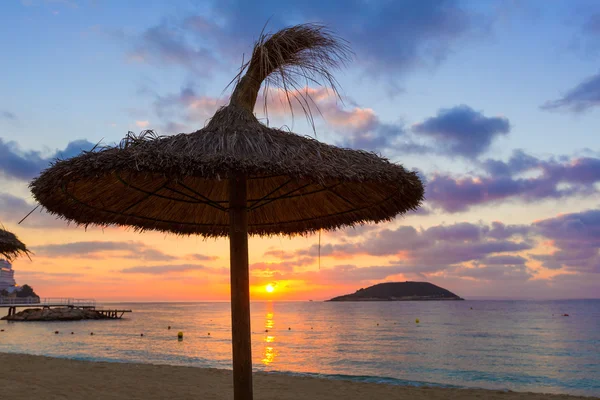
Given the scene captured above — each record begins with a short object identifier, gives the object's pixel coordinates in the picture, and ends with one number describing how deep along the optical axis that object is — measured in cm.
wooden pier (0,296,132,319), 6041
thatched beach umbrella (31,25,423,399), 364
